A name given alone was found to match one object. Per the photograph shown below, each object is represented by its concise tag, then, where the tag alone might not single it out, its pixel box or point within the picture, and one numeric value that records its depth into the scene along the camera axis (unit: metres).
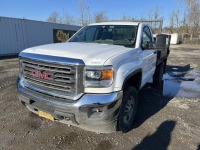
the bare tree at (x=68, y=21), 38.02
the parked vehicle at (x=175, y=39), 29.68
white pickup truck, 2.17
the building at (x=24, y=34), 11.39
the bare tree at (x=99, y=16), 35.14
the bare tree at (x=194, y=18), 33.95
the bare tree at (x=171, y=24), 39.30
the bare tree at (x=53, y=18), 39.03
